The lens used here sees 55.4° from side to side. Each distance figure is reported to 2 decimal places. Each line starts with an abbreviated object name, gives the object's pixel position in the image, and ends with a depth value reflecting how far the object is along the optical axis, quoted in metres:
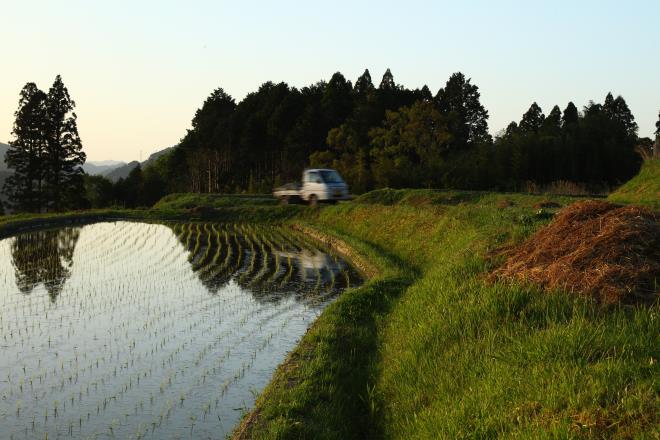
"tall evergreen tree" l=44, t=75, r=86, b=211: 62.00
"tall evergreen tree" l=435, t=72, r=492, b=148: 90.94
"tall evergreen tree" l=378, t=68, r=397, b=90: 84.88
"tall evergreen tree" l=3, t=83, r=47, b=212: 60.78
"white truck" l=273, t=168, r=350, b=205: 36.44
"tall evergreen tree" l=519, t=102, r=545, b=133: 99.38
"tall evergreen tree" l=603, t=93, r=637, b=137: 92.02
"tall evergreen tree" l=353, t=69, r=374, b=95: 88.44
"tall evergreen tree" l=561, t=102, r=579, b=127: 89.75
